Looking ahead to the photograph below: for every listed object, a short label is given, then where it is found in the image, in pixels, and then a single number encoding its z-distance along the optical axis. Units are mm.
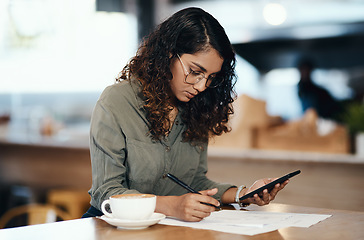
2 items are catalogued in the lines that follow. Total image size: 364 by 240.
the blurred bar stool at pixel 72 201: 3707
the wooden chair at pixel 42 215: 3029
